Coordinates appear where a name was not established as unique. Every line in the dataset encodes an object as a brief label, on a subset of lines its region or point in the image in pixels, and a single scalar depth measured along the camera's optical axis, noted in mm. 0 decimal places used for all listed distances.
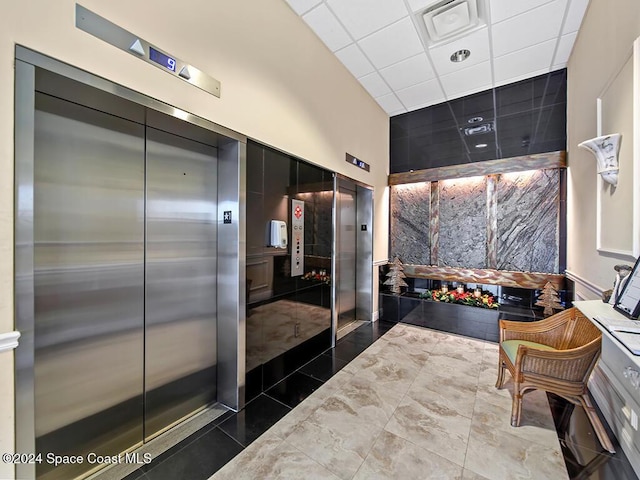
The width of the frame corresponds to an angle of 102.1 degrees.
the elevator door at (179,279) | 2018
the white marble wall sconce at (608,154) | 1994
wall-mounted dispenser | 2689
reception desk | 1441
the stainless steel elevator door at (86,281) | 1531
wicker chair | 2006
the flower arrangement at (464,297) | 4156
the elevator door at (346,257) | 4156
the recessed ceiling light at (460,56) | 3416
